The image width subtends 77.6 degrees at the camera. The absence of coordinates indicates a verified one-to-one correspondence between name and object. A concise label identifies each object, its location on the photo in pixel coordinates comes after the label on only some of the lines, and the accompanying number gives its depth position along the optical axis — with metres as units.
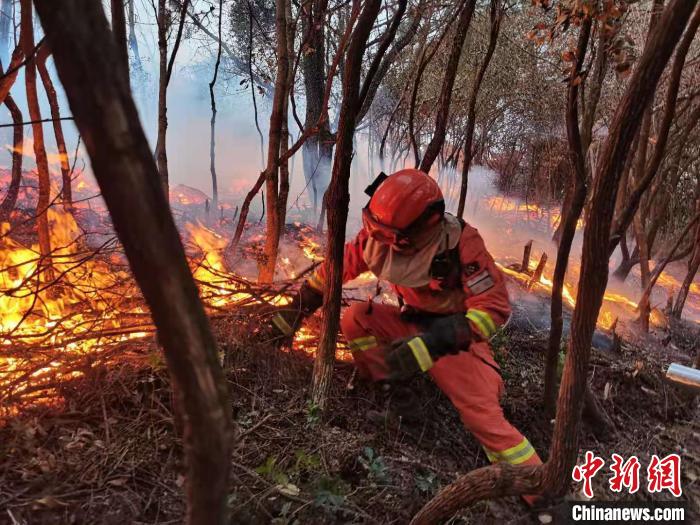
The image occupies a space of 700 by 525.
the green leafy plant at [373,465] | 2.43
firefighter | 2.78
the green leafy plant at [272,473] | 2.17
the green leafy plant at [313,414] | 2.68
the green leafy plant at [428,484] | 2.46
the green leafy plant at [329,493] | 2.11
